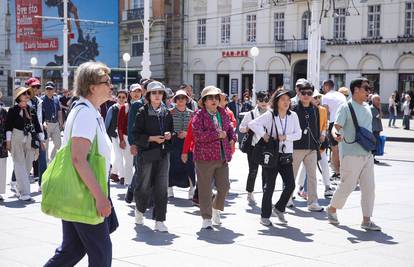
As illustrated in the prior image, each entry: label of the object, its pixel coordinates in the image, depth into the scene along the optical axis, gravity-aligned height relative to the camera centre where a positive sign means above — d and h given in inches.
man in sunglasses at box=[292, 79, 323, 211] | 391.5 -36.5
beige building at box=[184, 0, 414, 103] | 1593.3 +86.9
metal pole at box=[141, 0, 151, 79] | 919.0 +49.3
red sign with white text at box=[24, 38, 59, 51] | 2329.0 +107.3
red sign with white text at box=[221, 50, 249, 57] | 1870.6 +64.8
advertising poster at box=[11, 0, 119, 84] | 2258.9 +142.4
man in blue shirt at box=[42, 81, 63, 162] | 562.6 -34.2
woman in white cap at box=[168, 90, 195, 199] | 434.3 -50.4
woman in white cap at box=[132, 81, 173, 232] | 341.7 -37.8
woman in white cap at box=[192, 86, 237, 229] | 341.7 -37.0
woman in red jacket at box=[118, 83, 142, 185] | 454.3 -37.7
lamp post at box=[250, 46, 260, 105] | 1300.4 +47.2
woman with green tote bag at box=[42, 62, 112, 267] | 180.5 -26.3
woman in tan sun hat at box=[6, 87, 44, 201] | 424.2 -38.9
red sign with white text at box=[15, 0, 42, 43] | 2333.9 +192.9
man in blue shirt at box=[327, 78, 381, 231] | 342.6 -40.3
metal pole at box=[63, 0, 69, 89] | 1498.5 +18.4
